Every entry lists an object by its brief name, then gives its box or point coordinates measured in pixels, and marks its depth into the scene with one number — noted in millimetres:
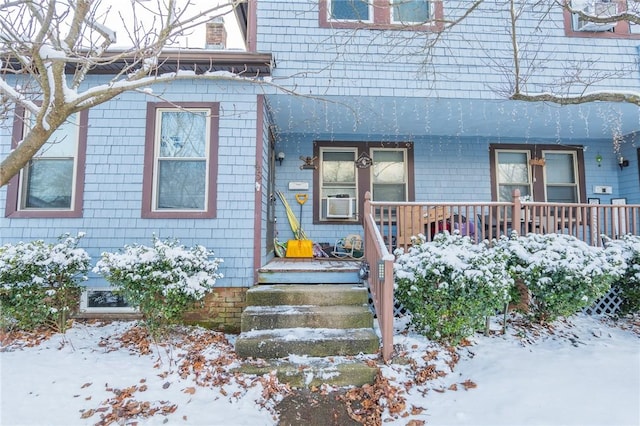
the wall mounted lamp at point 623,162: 6875
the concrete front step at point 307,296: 4094
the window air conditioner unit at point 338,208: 6496
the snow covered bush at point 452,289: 3627
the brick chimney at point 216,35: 6605
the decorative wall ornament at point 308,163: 6559
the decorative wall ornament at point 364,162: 6602
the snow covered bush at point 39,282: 3896
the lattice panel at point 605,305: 4820
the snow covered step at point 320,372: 3182
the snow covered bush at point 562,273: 3916
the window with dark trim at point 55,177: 4609
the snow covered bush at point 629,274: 4393
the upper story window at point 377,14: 5121
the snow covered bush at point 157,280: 3787
